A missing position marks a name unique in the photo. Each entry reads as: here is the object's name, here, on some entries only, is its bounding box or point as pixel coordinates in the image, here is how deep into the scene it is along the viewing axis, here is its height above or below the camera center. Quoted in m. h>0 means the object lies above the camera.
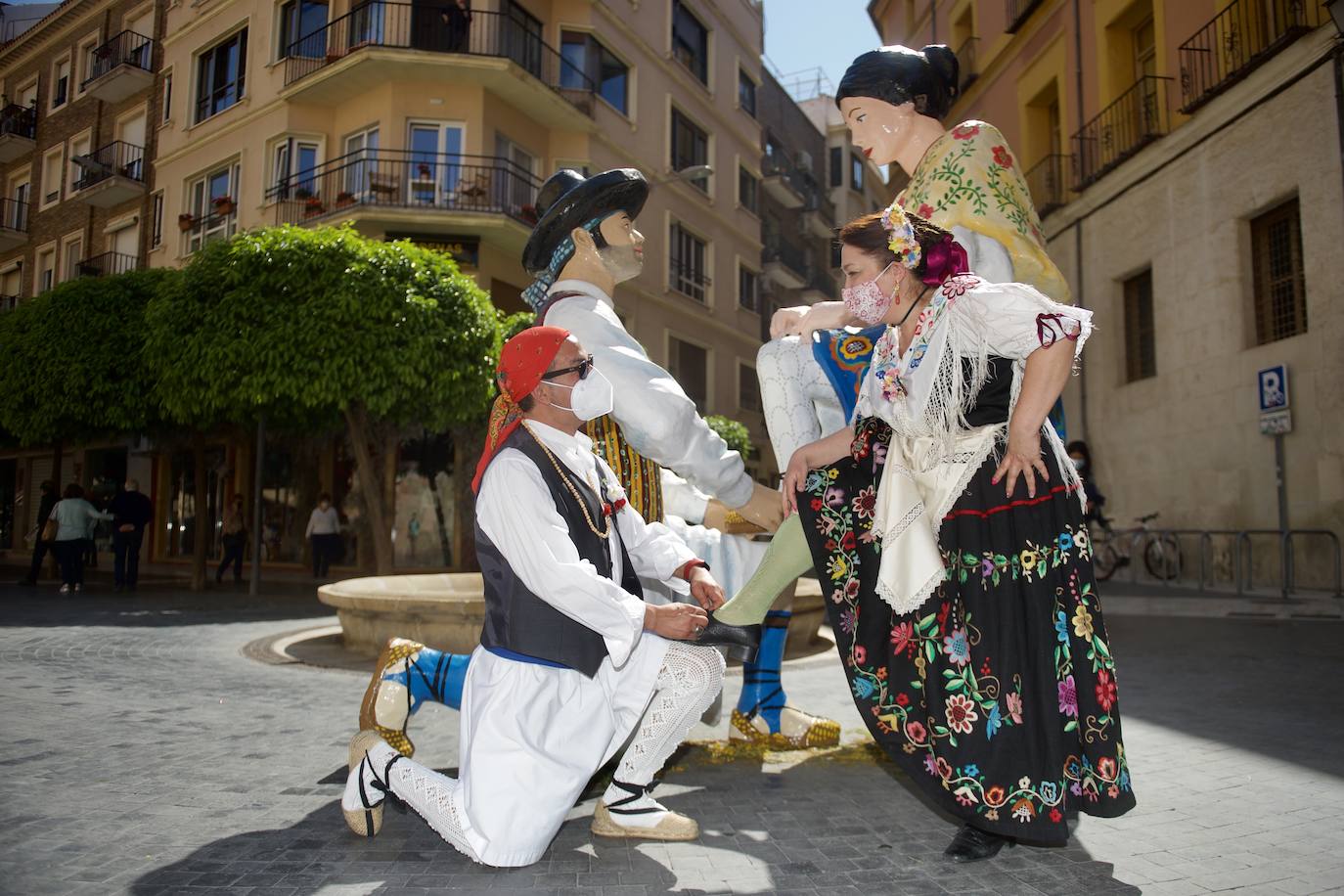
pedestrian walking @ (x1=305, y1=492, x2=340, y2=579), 17.06 +0.04
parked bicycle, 13.49 -0.21
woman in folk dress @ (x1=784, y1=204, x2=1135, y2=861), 2.43 -0.10
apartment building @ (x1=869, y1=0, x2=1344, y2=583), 11.09 +4.34
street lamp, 17.91 +7.18
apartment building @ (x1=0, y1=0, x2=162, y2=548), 25.05 +11.31
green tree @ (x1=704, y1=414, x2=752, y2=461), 22.55 +2.59
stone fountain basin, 5.75 -0.49
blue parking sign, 10.98 +1.77
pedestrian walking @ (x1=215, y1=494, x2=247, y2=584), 16.61 -0.02
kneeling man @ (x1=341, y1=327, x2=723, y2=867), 2.49 -0.37
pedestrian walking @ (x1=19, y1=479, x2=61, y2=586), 14.84 +0.02
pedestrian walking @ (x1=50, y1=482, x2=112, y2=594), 13.63 +0.01
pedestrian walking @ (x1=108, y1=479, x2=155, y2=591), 14.24 +0.04
